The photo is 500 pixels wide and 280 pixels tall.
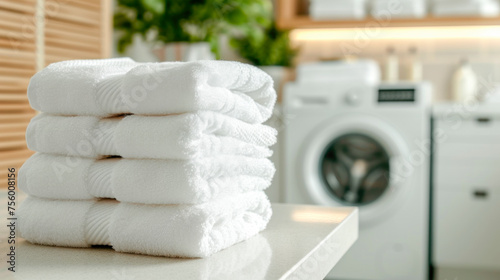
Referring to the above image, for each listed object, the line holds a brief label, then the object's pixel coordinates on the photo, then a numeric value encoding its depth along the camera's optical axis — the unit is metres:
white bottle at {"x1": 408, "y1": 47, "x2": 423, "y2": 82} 3.20
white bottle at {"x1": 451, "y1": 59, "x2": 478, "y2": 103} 3.11
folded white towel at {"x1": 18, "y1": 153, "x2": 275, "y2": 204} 0.52
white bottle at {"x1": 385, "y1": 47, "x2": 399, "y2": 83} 3.25
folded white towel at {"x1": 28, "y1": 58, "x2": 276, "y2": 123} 0.52
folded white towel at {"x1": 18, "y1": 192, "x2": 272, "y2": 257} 0.51
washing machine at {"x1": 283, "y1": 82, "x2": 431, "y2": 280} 2.59
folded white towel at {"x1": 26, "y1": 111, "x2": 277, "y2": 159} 0.52
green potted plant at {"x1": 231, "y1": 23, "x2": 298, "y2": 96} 3.19
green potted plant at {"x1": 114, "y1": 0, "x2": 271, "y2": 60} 2.78
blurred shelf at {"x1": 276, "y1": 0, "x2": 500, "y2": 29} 3.00
